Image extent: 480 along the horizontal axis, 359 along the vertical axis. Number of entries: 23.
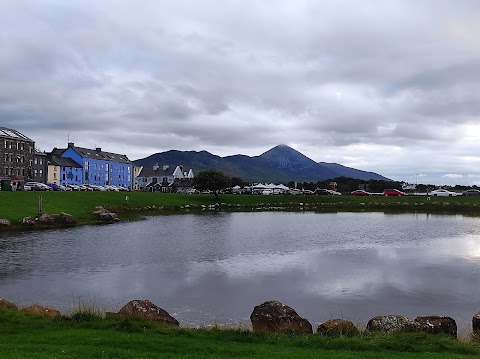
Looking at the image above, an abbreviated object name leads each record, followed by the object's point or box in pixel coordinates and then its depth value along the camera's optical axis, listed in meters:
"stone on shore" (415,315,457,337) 14.96
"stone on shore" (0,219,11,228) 50.03
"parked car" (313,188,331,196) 148.50
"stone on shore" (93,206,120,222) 64.06
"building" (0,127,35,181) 113.12
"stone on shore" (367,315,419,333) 14.82
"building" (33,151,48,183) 129.38
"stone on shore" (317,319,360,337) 14.73
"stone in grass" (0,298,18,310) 17.08
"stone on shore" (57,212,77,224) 57.16
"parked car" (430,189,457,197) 139.88
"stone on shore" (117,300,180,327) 15.86
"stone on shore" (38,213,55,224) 54.75
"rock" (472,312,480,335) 16.05
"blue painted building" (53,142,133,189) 157.50
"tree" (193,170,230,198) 113.44
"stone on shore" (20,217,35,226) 52.62
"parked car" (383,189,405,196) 143.65
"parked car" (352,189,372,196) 144.24
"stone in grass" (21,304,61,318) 16.01
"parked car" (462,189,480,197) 139.60
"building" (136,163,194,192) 180.88
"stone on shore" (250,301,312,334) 15.34
